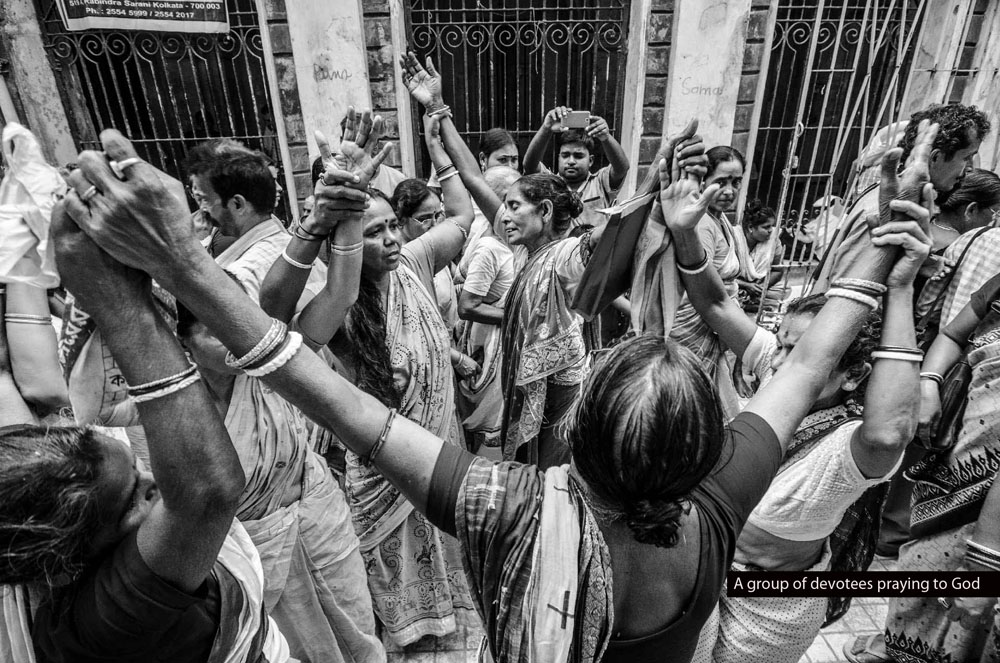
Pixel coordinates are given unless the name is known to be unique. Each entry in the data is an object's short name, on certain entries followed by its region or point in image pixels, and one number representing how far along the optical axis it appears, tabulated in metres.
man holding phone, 4.10
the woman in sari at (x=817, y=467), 1.33
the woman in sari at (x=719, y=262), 2.78
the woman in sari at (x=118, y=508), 0.87
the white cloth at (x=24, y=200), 0.97
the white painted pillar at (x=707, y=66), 6.06
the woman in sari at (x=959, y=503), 1.98
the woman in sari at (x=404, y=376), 2.33
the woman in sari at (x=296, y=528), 1.85
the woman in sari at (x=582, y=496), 0.99
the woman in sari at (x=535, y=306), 2.72
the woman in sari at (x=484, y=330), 3.54
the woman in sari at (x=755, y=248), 3.94
